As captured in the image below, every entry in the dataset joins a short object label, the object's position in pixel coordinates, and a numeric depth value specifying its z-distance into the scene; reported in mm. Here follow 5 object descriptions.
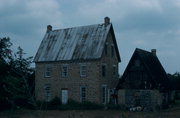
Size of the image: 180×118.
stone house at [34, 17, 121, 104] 39156
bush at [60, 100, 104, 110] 37844
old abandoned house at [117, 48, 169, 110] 37938
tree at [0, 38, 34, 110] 10562
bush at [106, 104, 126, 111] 37688
